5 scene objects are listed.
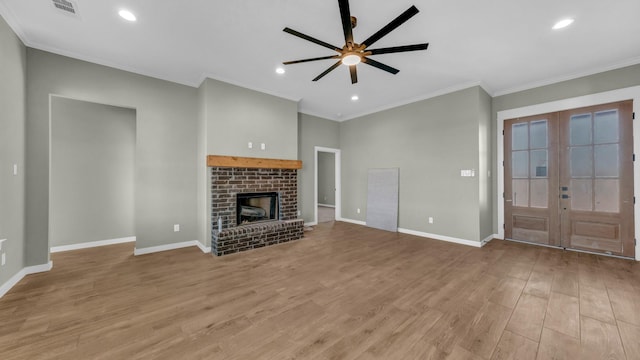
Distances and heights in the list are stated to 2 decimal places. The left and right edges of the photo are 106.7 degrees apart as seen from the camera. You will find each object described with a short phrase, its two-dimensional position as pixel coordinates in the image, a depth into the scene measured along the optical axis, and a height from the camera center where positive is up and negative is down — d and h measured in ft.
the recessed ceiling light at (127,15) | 8.31 +5.90
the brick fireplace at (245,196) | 12.84 -1.26
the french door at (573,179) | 11.89 +0.00
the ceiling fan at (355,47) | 6.53 +4.50
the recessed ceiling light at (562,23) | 8.69 +5.80
